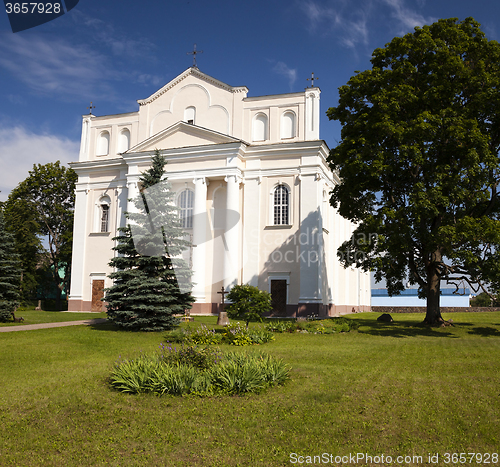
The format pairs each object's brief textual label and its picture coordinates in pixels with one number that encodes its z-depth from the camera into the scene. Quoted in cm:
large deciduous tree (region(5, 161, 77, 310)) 4306
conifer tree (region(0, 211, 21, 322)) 2094
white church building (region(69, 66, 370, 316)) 3153
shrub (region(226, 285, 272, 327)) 1784
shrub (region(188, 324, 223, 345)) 1382
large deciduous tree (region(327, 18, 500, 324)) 1852
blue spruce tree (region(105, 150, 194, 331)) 1891
